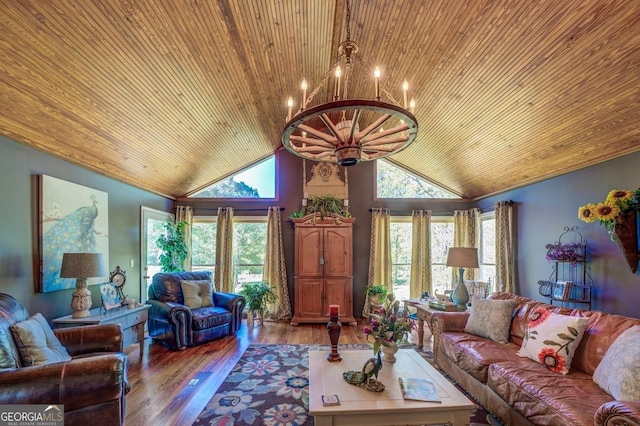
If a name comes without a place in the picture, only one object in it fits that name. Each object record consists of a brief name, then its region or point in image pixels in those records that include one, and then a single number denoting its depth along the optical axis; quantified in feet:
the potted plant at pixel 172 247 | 17.42
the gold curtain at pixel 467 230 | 19.35
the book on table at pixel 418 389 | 6.67
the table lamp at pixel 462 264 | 13.03
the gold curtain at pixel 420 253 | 19.81
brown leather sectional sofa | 5.89
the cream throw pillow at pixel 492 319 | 10.19
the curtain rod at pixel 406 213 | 20.45
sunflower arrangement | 9.32
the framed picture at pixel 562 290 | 11.71
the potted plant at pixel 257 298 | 17.47
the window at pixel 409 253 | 20.38
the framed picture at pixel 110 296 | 11.89
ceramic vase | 8.54
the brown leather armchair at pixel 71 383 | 6.16
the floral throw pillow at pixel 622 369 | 5.85
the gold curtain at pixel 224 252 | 19.42
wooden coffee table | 6.29
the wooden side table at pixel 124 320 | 10.30
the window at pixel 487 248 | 18.07
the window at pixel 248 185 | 20.44
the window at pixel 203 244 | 20.13
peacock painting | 10.47
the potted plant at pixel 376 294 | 18.79
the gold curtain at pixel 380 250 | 19.74
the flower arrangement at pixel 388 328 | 8.30
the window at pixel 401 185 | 20.67
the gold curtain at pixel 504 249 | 16.03
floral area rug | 8.29
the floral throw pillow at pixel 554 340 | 7.79
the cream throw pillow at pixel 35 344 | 7.07
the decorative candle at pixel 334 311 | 8.70
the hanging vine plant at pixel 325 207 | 18.67
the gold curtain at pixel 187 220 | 19.61
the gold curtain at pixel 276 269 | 19.20
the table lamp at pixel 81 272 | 10.35
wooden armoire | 18.04
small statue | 7.11
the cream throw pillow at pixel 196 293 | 15.33
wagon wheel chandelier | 5.70
